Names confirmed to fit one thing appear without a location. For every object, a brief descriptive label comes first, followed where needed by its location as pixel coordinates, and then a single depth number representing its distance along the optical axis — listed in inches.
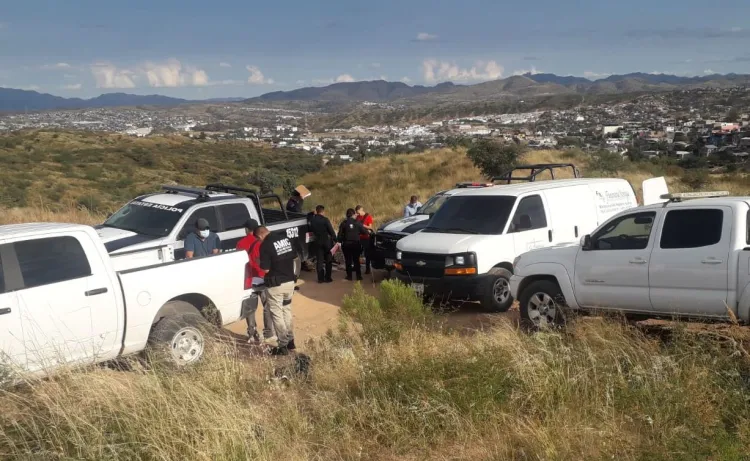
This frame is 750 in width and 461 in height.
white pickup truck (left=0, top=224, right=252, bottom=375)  232.1
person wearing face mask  389.1
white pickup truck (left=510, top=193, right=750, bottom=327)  264.7
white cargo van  388.5
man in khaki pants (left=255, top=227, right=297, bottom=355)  313.6
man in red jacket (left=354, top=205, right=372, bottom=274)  518.2
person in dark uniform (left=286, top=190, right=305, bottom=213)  580.4
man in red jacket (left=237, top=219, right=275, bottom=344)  314.8
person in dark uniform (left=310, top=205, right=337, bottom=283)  500.1
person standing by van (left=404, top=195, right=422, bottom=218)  596.6
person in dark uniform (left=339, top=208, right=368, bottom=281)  505.0
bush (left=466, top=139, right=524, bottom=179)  1049.5
